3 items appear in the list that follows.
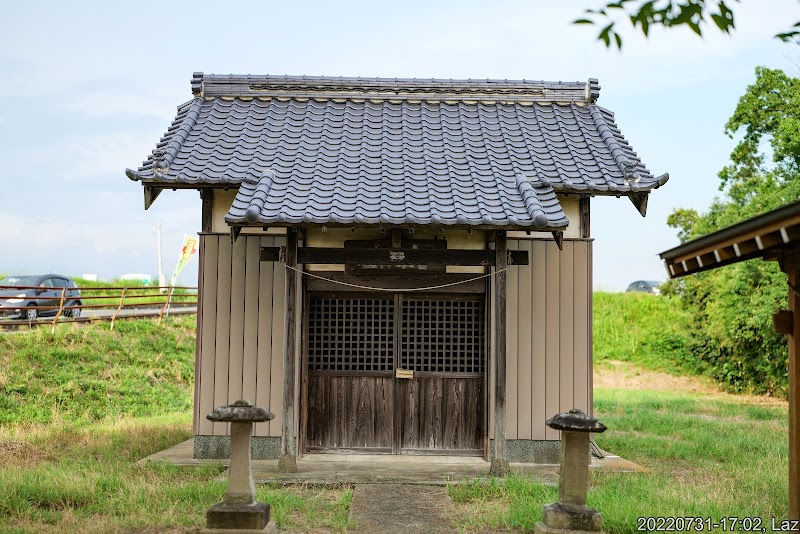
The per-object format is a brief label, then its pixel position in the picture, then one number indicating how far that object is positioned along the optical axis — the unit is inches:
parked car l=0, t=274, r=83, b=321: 726.3
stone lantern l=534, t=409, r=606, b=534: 266.4
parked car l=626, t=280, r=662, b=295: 1763.9
